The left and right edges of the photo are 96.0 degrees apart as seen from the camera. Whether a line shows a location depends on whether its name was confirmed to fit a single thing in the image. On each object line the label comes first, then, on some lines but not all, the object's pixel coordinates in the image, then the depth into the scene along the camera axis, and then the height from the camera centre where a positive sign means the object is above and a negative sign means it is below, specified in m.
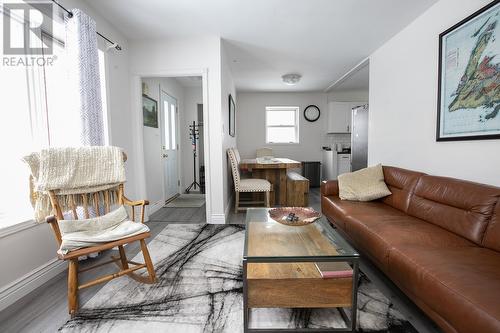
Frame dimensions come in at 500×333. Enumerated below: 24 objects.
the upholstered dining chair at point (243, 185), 3.40 -0.55
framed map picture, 1.72 +0.57
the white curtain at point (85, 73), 1.94 +0.70
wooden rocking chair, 1.40 -0.63
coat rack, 5.05 +0.20
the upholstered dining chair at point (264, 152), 5.74 -0.10
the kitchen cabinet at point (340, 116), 5.82 +0.81
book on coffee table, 1.21 -0.70
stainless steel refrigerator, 4.08 +0.17
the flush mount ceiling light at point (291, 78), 4.35 +1.36
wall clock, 6.00 +0.93
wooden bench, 3.74 -0.74
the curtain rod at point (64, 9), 1.84 +1.18
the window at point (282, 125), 6.12 +0.63
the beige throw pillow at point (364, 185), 2.50 -0.43
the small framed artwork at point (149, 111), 3.31 +0.60
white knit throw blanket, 1.55 -0.16
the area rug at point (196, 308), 1.31 -1.02
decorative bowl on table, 1.66 -0.54
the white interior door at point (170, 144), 4.17 +0.11
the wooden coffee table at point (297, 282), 1.19 -0.72
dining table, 3.68 -0.45
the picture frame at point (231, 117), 4.17 +0.60
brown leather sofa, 0.99 -0.62
